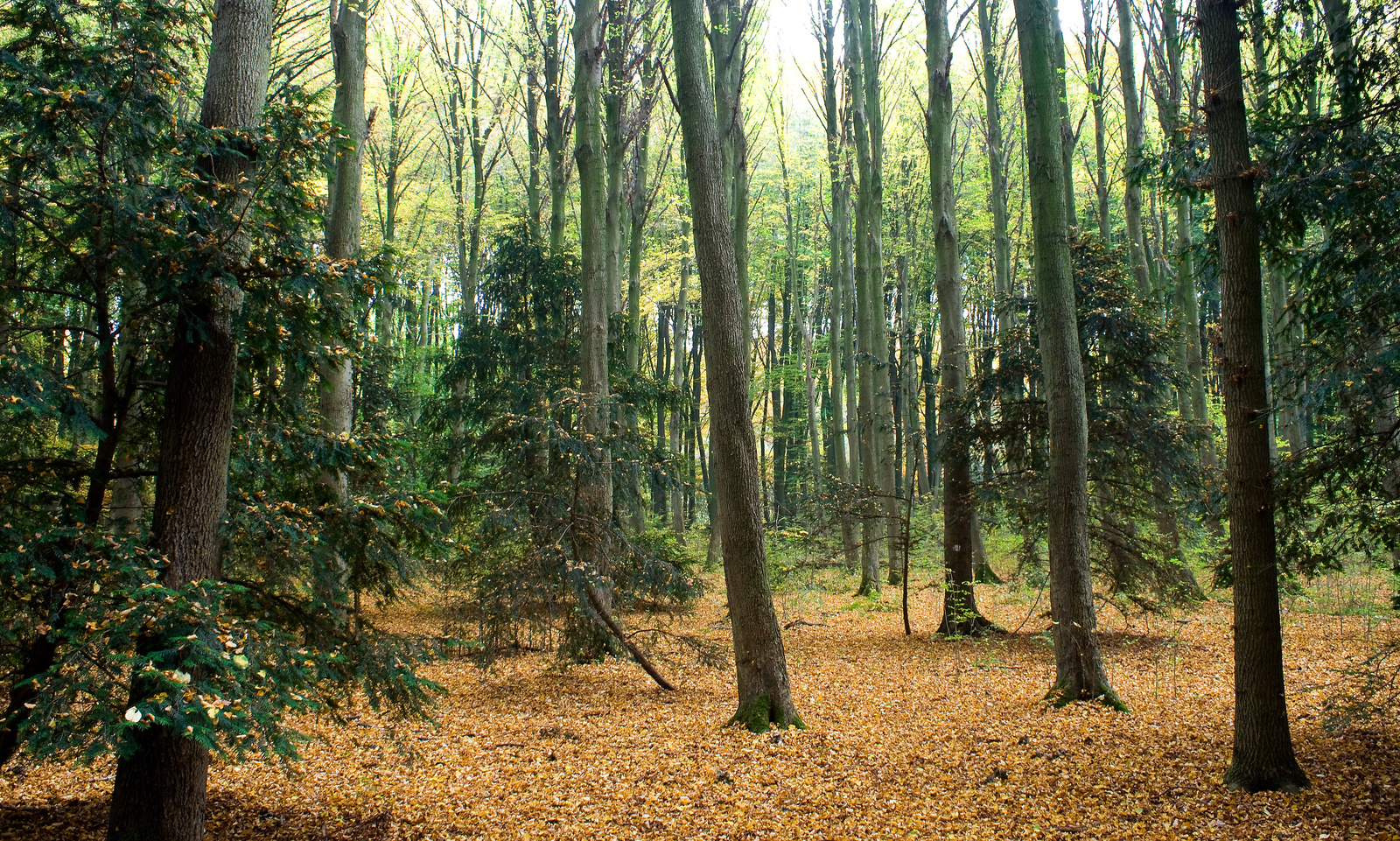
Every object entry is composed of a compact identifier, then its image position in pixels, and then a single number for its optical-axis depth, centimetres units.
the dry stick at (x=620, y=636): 741
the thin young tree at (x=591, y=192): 971
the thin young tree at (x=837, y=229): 1522
